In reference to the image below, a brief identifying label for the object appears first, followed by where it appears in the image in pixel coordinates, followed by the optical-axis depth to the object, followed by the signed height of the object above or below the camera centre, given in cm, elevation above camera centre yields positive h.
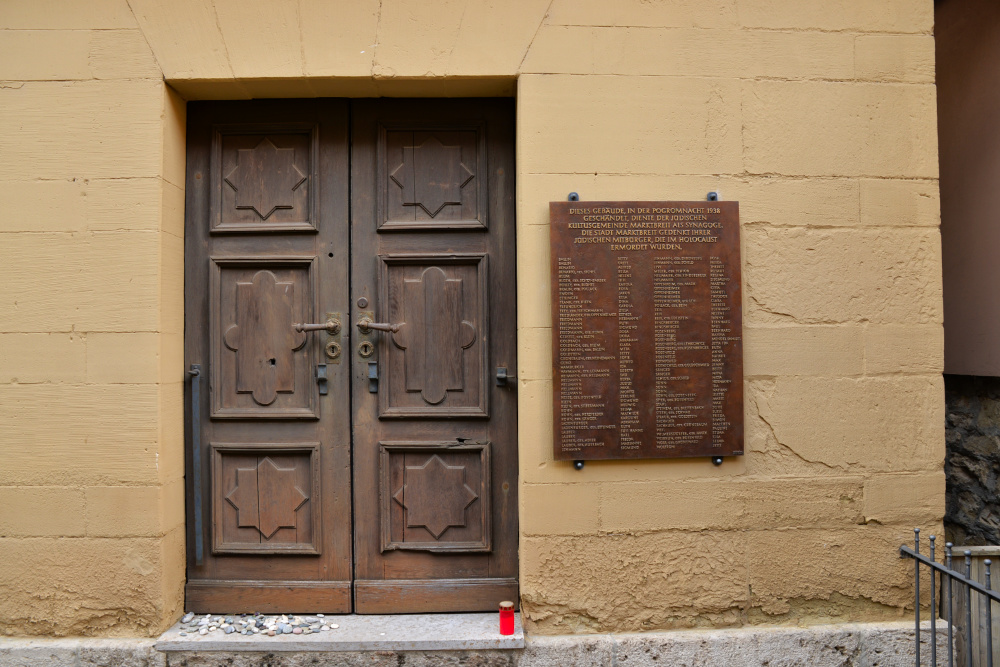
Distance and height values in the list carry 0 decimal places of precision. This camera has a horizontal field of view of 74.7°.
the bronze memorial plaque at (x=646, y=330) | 309 +7
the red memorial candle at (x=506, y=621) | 307 -129
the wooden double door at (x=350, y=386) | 334 -21
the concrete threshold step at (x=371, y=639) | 302 -136
